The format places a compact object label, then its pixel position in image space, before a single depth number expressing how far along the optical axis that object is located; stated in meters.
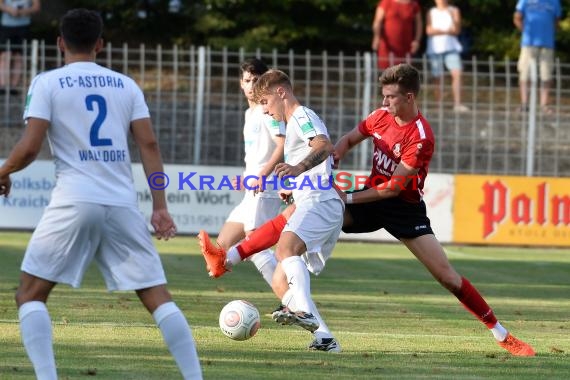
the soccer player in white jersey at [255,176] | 11.12
